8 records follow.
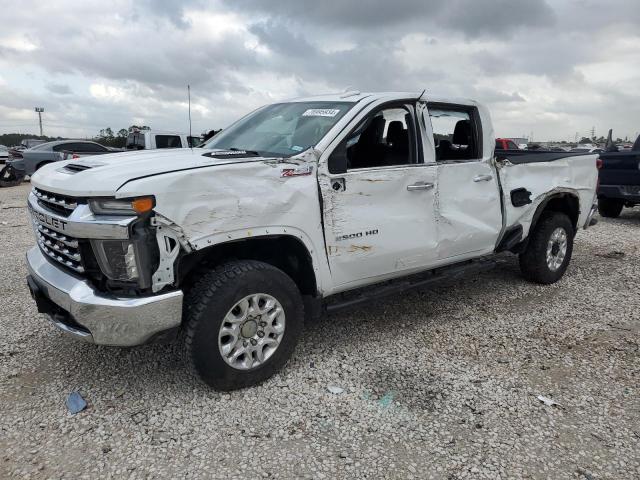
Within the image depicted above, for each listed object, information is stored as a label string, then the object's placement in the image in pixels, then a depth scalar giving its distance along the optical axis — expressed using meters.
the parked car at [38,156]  16.08
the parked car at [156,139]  13.37
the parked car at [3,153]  28.64
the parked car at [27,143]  26.83
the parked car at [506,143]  16.20
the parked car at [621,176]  9.48
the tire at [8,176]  17.58
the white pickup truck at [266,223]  2.84
